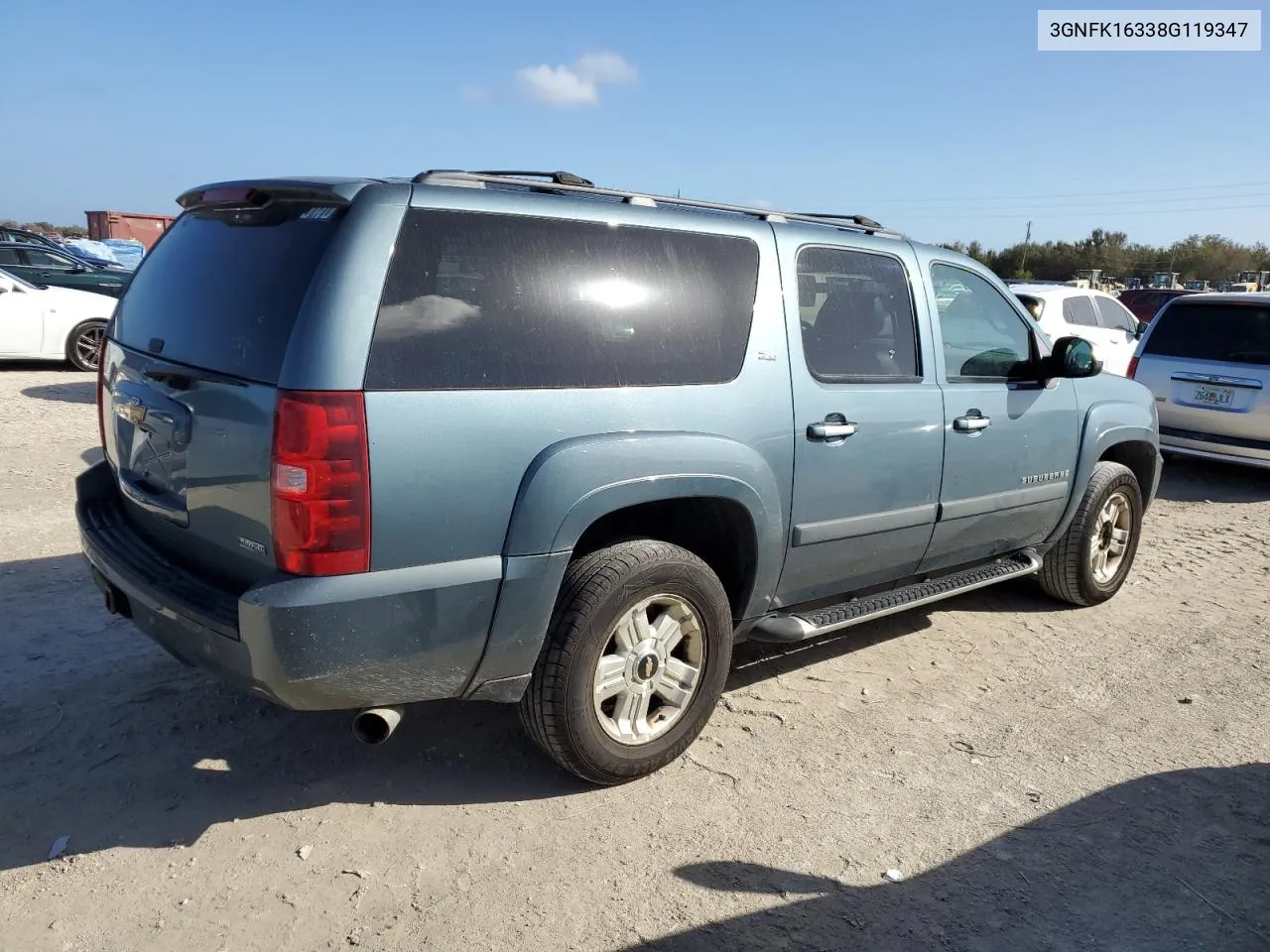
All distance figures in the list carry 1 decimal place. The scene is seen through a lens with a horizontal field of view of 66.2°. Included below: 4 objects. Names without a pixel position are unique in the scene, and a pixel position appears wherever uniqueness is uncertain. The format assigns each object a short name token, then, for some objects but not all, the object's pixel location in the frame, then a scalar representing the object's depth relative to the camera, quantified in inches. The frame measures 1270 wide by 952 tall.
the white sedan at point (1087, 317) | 452.4
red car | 943.7
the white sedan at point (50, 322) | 458.3
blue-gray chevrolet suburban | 104.4
